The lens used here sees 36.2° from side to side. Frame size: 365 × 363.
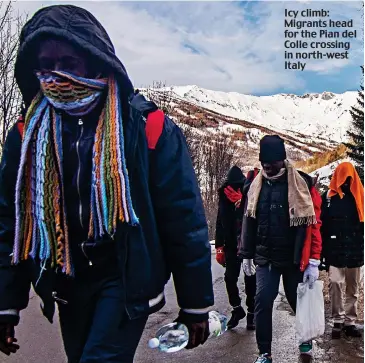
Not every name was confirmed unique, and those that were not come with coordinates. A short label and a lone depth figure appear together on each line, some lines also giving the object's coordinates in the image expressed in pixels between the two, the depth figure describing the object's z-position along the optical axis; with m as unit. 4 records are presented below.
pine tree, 30.47
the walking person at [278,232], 4.84
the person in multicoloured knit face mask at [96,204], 2.52
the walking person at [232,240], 6.31
